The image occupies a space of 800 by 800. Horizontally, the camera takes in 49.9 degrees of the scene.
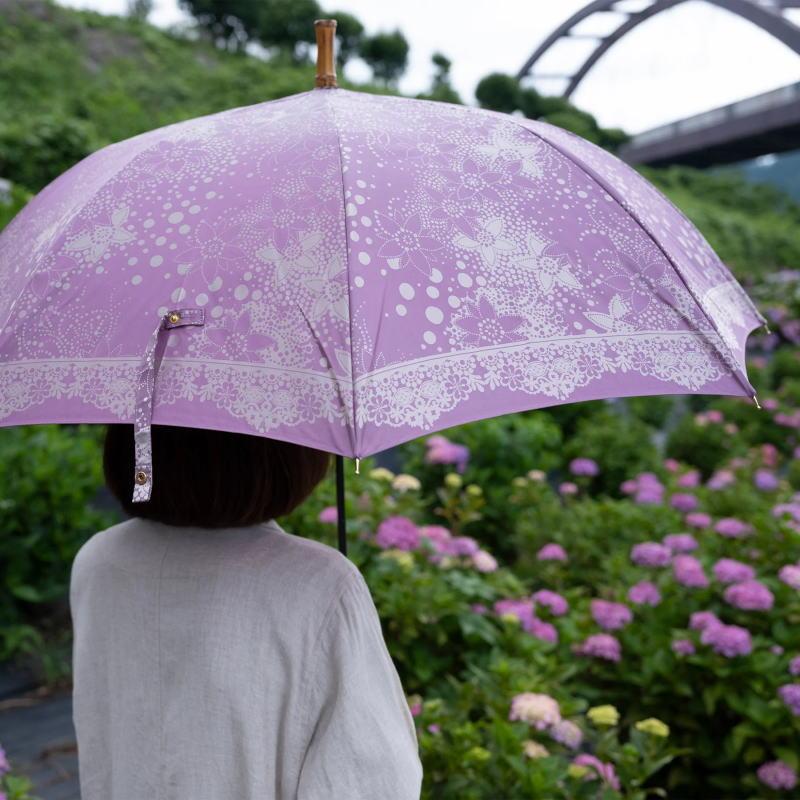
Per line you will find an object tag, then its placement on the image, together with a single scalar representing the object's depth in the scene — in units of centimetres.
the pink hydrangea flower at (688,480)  454
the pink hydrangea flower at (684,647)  253
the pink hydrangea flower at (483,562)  296
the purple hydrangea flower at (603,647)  262
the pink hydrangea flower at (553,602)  286
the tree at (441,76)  2000
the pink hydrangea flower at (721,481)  454
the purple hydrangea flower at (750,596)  259
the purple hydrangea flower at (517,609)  267
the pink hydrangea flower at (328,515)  283
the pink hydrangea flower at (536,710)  197
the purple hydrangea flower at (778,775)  235
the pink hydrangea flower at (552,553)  349
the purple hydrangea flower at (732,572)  271
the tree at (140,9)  2242
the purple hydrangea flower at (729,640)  241
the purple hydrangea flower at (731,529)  318
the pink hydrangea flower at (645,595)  281
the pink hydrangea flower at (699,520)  356
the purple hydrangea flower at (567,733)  202
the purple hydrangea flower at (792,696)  234
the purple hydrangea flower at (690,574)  273
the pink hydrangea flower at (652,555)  307
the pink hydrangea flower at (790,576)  268
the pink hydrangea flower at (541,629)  263
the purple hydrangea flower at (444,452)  381
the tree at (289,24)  2305
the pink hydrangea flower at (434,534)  301
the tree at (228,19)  2406
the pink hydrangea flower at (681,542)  310
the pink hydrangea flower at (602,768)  194
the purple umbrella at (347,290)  94
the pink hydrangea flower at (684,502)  400
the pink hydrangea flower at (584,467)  485
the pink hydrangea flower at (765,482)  466
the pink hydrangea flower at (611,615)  272
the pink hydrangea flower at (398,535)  278
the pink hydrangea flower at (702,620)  252
